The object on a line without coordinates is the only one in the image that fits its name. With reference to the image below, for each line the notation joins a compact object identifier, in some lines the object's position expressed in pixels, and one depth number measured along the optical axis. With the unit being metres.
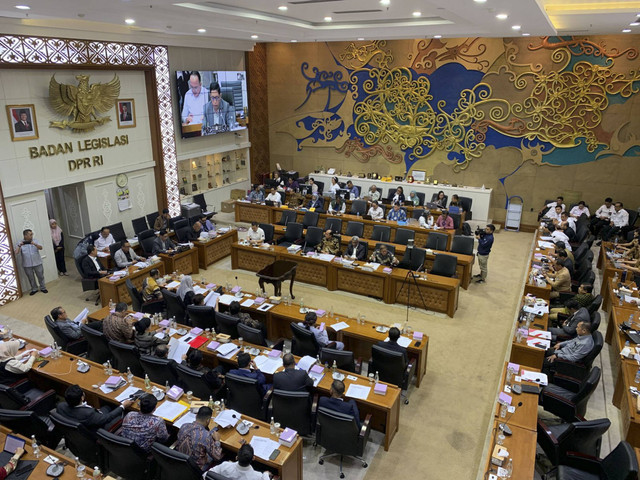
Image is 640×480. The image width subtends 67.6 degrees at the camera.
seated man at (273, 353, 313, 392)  6.10
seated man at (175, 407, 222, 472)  5.04
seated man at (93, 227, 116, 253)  11.45
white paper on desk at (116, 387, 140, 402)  6.05
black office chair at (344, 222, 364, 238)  12.66
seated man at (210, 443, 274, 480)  4.55
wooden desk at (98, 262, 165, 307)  9.86
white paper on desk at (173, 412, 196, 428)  5.56
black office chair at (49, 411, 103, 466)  5.30
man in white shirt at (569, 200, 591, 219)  13.98
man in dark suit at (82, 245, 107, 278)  10.52
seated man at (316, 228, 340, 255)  11.55
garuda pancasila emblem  11.26
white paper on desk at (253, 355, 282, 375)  6.64
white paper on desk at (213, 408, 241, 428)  5.50
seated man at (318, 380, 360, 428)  5.65
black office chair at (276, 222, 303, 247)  12.73
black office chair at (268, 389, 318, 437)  5.82
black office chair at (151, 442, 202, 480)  4.70
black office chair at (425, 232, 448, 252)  11.71
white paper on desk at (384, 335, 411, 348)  7.39
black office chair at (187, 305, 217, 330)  7.96
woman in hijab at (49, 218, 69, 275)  11.68
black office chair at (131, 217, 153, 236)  13.08
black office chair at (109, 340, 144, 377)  6.93
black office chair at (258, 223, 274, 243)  12.55
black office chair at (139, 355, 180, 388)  6.44
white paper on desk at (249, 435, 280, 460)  5.08
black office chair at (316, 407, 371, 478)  5.51
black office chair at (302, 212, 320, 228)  13.57
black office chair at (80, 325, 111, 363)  7.32
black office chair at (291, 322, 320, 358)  7.24
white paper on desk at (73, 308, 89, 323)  8.23
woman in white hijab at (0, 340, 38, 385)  6.64
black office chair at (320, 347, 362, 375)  6.69
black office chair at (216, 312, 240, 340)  7.63
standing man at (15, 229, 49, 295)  10.58
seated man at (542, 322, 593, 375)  6.94
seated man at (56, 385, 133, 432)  5.45
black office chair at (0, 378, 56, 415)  6.02
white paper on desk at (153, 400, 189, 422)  5.69
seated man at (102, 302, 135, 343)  7.44
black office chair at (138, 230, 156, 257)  11.82
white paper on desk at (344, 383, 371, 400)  6.14
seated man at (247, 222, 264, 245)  12.04
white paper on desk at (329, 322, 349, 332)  7.87
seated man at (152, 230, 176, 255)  11.45
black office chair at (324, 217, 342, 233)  12.70
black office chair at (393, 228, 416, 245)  11.99
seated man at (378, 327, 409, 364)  6.86
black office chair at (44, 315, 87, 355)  7.65
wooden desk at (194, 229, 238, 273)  12.22
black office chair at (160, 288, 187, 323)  8.67
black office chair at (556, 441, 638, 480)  4.63
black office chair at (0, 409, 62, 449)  5.52
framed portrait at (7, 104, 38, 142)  10.42
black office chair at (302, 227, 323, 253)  12.26
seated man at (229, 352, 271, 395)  6.16
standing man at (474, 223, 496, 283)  11.19
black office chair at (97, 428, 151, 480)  4.98
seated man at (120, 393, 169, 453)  5.30
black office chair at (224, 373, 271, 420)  6.01
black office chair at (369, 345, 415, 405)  6.77
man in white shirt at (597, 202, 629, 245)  13.20
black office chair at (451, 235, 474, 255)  11.34
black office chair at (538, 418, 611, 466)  5.26
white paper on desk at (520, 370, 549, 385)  6.37
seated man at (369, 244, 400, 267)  10.70
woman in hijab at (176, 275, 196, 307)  8.76
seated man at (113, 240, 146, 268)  10.78
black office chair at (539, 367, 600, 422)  5.98
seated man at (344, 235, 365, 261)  11.08
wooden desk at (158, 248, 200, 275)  11.24
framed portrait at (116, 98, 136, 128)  13.07
